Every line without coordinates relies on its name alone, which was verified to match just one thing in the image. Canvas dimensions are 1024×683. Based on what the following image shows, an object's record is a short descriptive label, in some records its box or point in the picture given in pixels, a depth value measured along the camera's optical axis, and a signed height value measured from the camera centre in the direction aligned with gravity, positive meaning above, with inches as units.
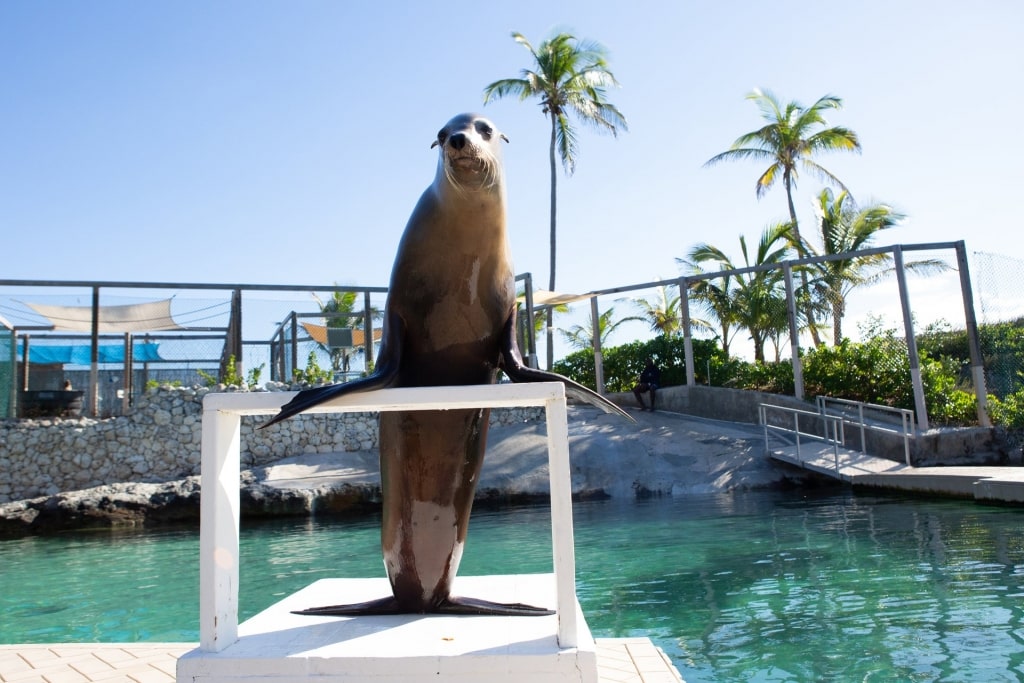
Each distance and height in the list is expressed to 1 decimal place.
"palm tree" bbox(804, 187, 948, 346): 852.6 +211.5
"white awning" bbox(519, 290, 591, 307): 661.9 +114.1
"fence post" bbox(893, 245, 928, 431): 534.0 +46.1
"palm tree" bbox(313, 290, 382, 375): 597.0 +77.5
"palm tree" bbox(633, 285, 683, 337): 1099.9 +154.5
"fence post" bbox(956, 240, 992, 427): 526.0 +40.9
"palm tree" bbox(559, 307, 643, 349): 1047.6 +130.5
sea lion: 119.8 +12.0
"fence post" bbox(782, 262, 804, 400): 606.5 +63.4
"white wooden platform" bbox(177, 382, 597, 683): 93.0 -24.1
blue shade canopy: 580.7 +78.0
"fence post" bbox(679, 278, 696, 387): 676.1 +87.1
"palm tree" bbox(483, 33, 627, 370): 942.4 +413.4
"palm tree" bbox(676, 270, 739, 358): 926.4 +143.2
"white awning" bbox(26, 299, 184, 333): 562.9 +101.1
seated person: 690.2 +37.8
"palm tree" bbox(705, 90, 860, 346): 973.2 +342.0
